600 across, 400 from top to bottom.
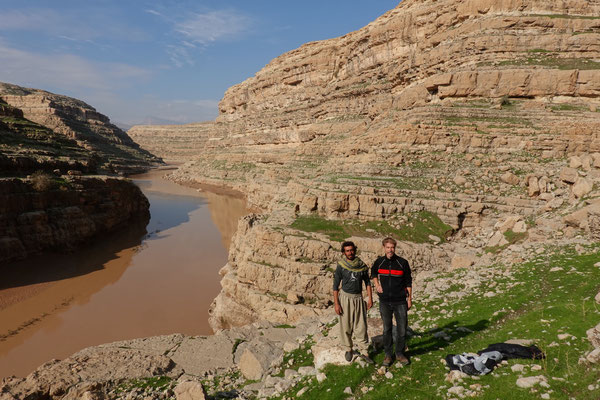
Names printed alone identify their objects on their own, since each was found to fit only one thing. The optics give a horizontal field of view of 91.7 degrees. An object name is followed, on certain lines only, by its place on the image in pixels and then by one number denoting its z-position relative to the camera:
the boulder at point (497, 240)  14.74
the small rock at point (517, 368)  4.87
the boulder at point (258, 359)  8.16
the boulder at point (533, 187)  17.90
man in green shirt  6.44
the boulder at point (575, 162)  18.03
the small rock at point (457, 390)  4.78
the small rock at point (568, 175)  16.75
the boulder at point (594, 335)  4.82
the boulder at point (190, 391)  6.74
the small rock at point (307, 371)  6.88
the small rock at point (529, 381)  4.42
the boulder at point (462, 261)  13.27
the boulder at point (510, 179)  19.52
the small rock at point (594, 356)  4.45
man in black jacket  6.13
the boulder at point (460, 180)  20.18
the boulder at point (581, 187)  14.97
